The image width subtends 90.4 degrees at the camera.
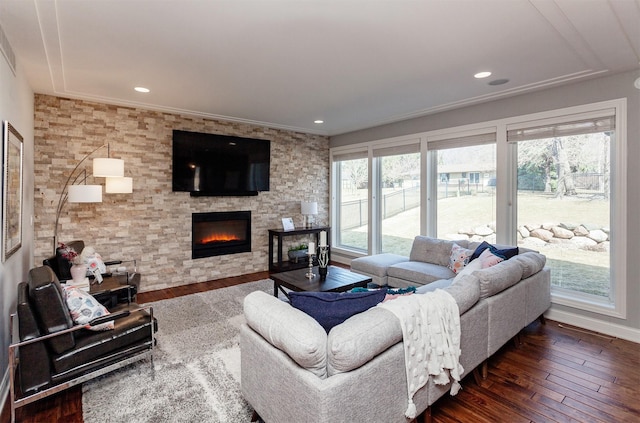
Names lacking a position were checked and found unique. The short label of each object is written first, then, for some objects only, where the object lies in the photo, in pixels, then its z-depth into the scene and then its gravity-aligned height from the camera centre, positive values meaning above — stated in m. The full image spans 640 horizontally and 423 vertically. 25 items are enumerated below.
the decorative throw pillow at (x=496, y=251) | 3.53 -0.46
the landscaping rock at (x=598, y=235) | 3.49 -0.27
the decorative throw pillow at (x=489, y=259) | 3.23 -0.50
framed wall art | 2.42 +0.17
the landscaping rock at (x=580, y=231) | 3.62 -0.23
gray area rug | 2.10 -1.32
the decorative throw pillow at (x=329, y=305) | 1.77 -0.54
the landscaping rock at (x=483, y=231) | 4.42 -0.28
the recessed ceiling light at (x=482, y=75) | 3.28 +1.42
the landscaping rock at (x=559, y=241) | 3.77 -0.36
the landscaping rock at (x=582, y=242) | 3.59 -0.36
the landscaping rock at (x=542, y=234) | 3.90 -0.29
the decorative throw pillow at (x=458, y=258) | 3.88 -0.59
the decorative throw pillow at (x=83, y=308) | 2.29 -0.72
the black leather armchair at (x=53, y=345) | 1.98 -0.92
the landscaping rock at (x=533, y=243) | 3.96 -0.40
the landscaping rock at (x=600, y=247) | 3.49 -0.41
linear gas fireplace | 5.17 -0.38
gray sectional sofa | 1.47 -0.79
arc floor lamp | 3.49 +0.36
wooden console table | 5.73 -0.73
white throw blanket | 1.76 -0.74
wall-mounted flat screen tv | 4.91 +0.78
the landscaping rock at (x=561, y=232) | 3.74 -0.26
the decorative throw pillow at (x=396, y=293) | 2.12 -0.60
